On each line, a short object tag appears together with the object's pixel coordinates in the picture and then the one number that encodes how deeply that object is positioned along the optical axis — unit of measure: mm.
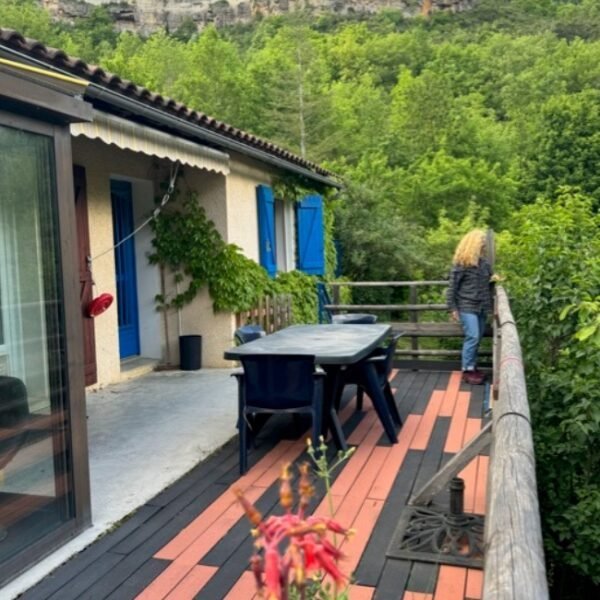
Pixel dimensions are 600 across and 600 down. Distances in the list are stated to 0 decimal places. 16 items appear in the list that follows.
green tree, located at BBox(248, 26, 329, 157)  27984
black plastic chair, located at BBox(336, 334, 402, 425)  5135
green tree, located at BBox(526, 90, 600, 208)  22859
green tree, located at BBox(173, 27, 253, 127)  29750
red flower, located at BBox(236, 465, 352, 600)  1020
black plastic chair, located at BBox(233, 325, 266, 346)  5516
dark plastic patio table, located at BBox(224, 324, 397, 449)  4510
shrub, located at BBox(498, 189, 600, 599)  3648
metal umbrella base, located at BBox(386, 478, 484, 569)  3066
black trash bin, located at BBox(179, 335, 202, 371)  7832
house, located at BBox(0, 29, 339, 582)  2969
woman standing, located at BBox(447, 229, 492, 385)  6773
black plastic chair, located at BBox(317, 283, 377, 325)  6932
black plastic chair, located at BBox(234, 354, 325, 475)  4258
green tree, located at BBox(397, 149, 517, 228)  20328
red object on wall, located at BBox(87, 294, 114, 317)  5883
